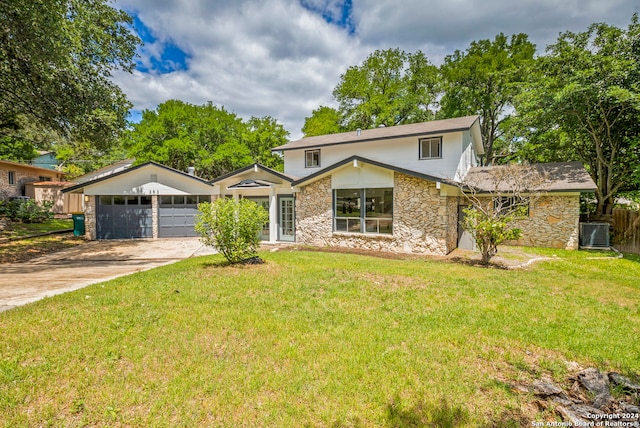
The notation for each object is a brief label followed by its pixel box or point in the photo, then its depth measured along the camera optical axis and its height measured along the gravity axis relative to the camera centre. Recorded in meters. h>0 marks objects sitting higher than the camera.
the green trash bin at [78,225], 16.59 -0.72
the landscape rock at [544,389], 3.25 -2.05
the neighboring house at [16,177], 24.72 +3.36
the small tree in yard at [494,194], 9.22 +0.60
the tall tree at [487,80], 23.64 +10.73
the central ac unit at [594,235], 12.92 -1.20
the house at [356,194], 12.21 +0.84
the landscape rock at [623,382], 3.23 -2.00
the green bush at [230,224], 8.16 -0.37
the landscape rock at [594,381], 3.26 -2.02
